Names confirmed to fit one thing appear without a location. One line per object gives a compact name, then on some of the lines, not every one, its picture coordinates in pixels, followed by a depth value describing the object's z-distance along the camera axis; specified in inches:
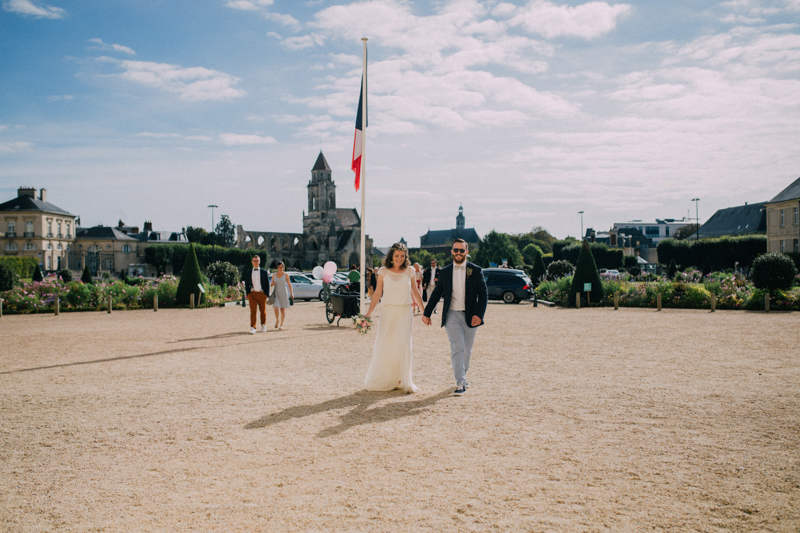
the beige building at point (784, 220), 1737.2
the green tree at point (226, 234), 3720.5
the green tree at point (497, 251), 2999.5
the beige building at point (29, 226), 2783.0
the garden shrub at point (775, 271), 705.6
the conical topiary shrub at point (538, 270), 1315.2
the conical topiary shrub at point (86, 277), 1338.0
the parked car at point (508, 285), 928.9
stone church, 3971.5
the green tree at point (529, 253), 3340.3
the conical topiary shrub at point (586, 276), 811.4
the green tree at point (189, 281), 829.2
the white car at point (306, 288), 1039.6
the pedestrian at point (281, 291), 528.4
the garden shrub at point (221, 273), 1079.0
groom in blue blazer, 249.8
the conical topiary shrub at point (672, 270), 1604.1
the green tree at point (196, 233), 3951.5
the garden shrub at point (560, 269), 1198.9
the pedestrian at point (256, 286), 473.4
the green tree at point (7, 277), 822.5
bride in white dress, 252.1
